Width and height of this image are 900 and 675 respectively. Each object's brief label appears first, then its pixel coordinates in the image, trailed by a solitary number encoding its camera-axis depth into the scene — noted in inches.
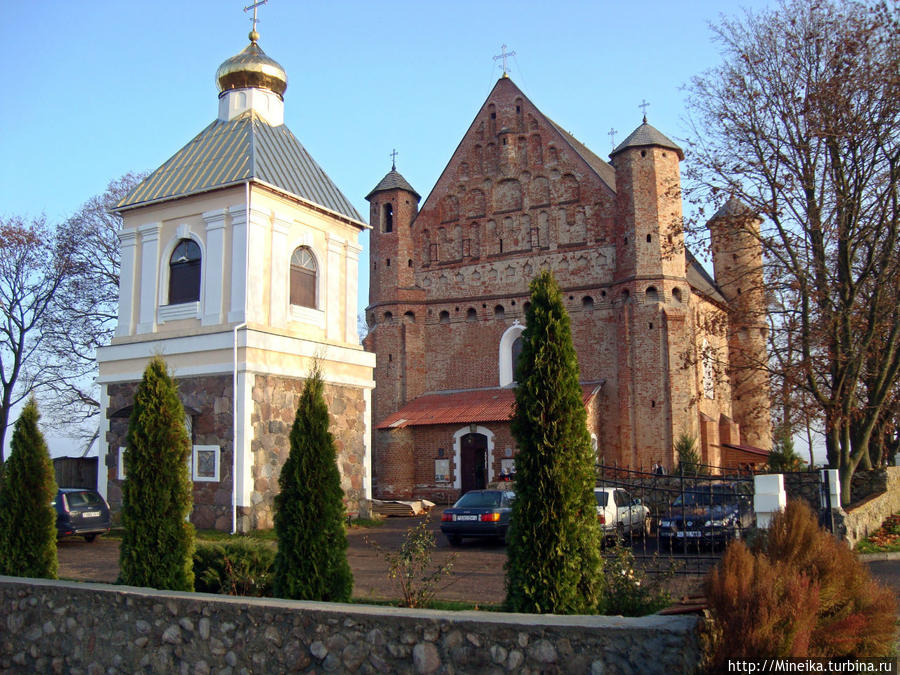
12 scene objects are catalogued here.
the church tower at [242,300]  657.6
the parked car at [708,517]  456.4
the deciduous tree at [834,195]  626.2
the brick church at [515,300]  1069.8
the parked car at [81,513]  611.1
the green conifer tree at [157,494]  339.9
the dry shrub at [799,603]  196.2
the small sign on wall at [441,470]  1098.1
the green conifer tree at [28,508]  382.9
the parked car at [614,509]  571.2
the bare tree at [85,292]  1089.4
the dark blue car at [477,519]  593.9
